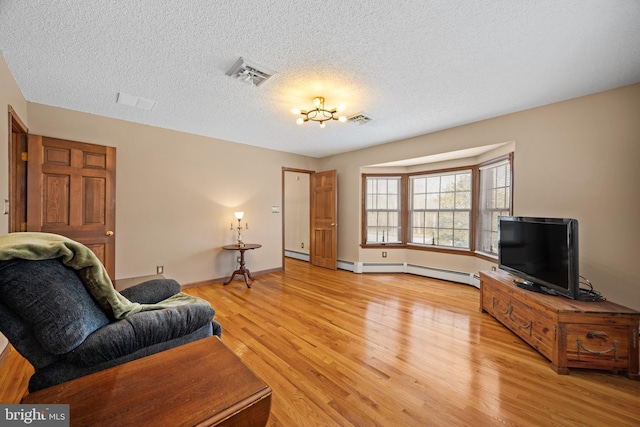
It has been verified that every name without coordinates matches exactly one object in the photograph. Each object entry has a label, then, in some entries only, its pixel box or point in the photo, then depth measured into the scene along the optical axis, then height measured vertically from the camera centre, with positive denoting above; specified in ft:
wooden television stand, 6.27 -2.97
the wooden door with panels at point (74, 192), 9.37 +0.69
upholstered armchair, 3.23 -1.66
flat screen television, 7.16 -1.17
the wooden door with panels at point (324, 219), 17.63 -0.45
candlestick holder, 14.31 -0.89
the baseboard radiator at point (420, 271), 13.91 -3.41
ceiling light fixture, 9.26 +3.92
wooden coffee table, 2.31 -1.83
